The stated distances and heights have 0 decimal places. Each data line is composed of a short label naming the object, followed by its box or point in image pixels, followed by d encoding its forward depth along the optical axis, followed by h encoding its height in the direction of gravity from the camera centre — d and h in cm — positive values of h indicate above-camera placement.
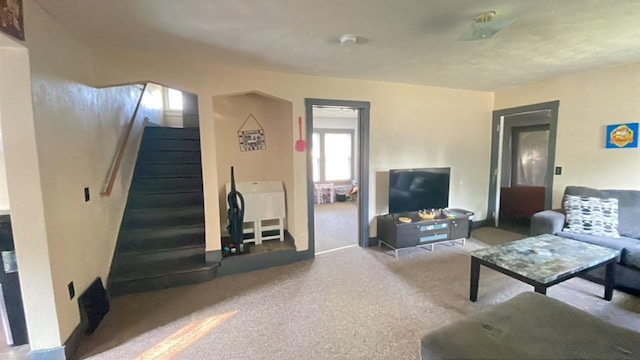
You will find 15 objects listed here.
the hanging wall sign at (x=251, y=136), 418 +36
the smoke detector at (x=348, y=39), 220 +97
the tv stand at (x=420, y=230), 364 -99
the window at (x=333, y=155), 772 +10
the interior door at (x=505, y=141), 465 +27
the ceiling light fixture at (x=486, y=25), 184 +88
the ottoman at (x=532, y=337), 128 -91
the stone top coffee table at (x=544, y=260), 212 -89
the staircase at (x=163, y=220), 288 -75
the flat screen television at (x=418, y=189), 384 -45
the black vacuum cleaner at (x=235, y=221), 339 -75
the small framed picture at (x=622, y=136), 314 +21
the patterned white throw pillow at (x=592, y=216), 301 -69
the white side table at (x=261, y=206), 367 -62
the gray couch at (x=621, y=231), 256 -86
